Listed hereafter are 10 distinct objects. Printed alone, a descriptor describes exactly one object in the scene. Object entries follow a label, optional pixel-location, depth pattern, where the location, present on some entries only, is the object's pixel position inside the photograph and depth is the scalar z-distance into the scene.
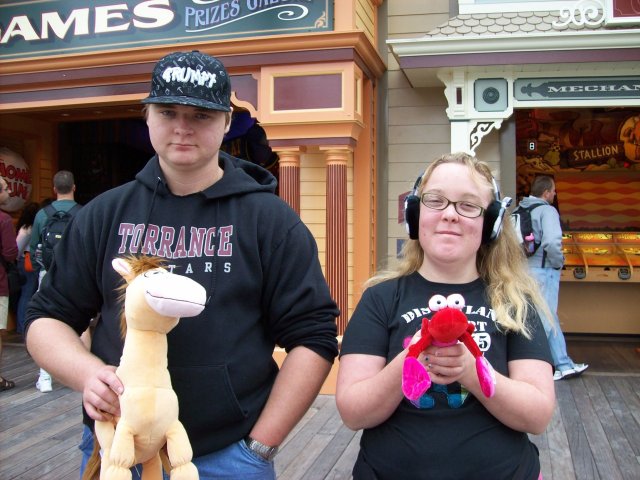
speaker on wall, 5.49
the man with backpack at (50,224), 5.24
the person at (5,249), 5.53
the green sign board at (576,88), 5.38
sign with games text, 5.37
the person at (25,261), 6.62
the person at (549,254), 5.71
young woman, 1.58
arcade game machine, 7.57
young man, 1.61
